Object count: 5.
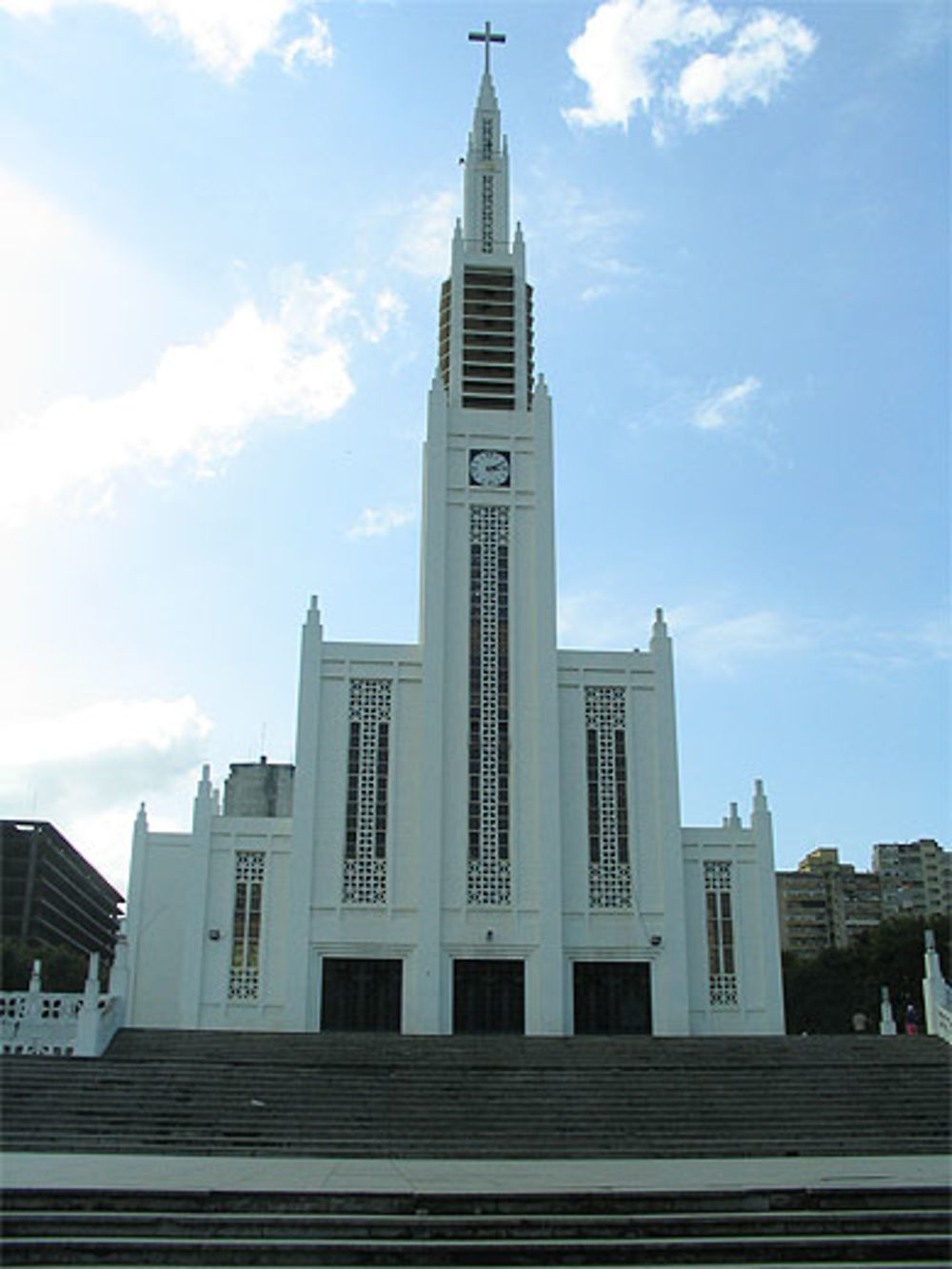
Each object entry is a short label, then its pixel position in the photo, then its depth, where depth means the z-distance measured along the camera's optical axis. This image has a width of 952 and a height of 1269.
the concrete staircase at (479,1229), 10.70
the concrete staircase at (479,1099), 20.17
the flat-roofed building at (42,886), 86.94
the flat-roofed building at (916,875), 110.69
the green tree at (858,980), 56.47
